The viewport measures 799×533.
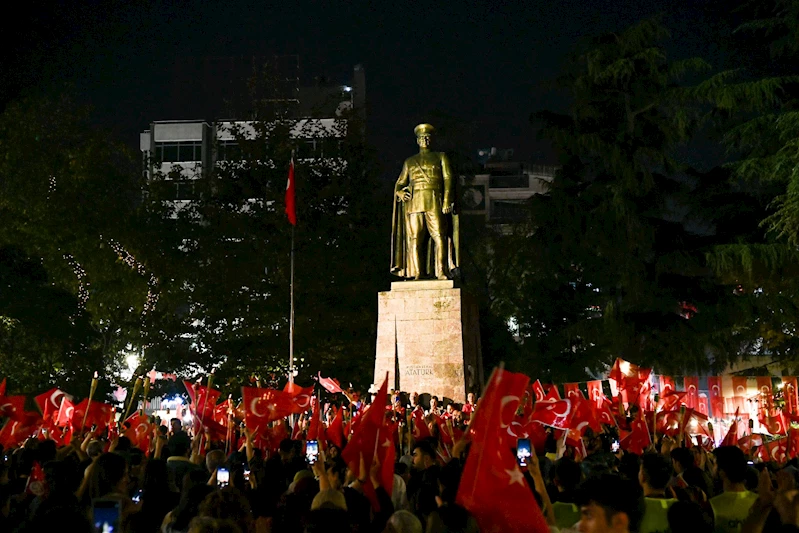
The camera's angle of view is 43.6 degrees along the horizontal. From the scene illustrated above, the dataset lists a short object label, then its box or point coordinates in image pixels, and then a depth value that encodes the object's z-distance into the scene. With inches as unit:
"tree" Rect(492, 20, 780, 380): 1144.8
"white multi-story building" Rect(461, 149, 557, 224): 3122.5
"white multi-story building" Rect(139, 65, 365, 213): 1328.7
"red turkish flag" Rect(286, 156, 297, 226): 990.4
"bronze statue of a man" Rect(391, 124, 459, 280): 788.6
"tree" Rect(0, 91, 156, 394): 1088.8
